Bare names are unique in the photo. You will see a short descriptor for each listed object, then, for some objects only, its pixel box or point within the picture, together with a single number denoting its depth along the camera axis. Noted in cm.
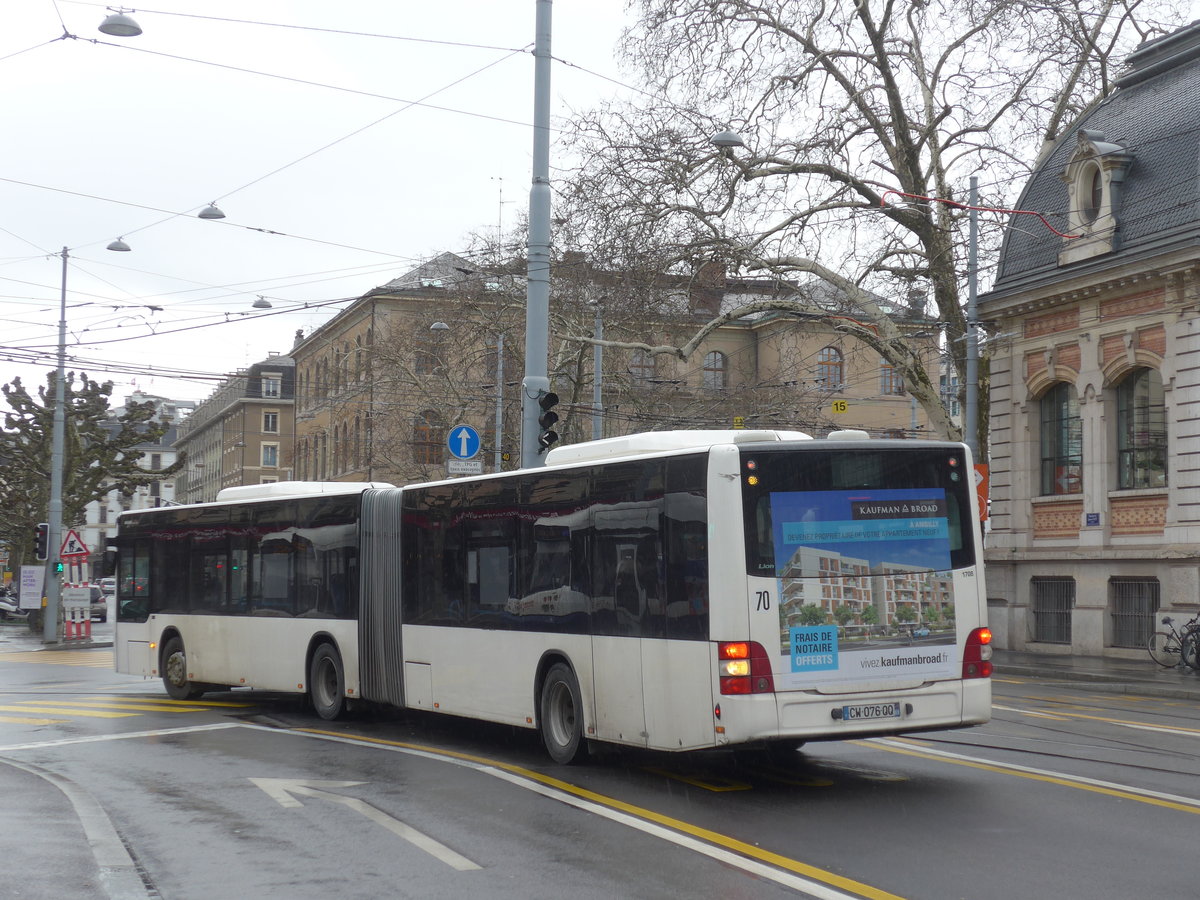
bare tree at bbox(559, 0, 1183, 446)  3128
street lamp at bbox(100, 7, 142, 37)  1992
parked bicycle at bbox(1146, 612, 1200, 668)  2567
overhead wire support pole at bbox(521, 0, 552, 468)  2089
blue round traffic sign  2541
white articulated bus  1073
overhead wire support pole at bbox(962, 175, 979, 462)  3005
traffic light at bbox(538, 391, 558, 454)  2069
